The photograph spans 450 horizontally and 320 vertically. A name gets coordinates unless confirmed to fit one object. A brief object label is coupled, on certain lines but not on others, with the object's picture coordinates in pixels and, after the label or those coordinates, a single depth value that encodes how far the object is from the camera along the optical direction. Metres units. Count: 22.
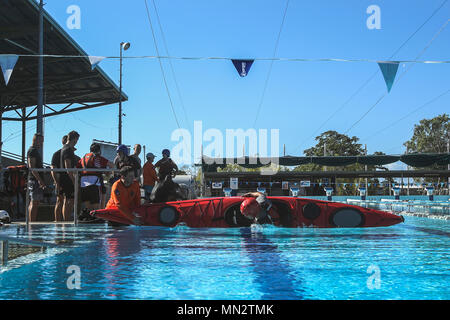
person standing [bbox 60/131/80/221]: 7.57
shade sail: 31.05
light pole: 23.16
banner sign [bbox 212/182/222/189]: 29.93
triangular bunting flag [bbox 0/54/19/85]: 9.78
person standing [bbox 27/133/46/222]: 7.29
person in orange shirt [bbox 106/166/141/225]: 7.44
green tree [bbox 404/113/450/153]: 61.16
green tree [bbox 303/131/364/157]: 62.50
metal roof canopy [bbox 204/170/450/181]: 30.66
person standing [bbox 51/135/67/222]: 7.73
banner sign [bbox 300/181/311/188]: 32.83
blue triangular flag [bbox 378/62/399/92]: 10.17
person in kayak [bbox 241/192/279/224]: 7.95
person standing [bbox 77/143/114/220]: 7.61
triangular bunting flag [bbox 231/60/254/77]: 10.67
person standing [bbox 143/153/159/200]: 9.42
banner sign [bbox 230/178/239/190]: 29.17
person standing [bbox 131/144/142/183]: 7.96
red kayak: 8.15
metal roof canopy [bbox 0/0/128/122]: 17.72
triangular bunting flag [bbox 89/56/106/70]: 10.34
